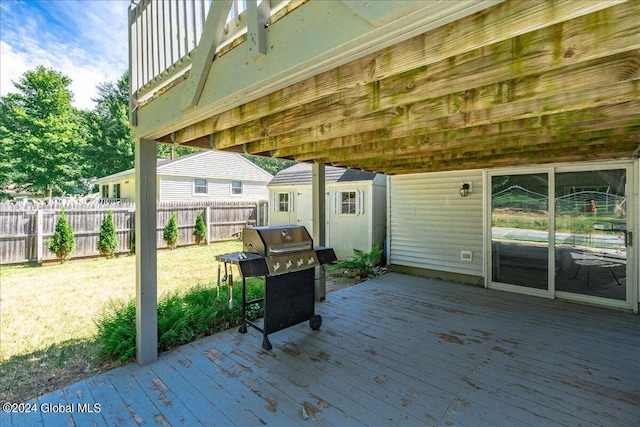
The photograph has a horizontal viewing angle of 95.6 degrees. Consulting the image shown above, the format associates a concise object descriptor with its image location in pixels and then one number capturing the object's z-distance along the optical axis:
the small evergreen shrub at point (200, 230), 11.10
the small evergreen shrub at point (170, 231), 10.21
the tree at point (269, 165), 30.64
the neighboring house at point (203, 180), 12.95
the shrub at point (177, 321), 3.14
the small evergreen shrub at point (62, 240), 7.99
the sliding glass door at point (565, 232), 4.42
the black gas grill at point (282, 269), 3.05
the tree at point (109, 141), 19.73
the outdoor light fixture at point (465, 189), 5.79
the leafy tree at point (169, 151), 23.75
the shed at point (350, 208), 8.02
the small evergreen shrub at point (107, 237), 8.86
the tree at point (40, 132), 16.45
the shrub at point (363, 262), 6.44
